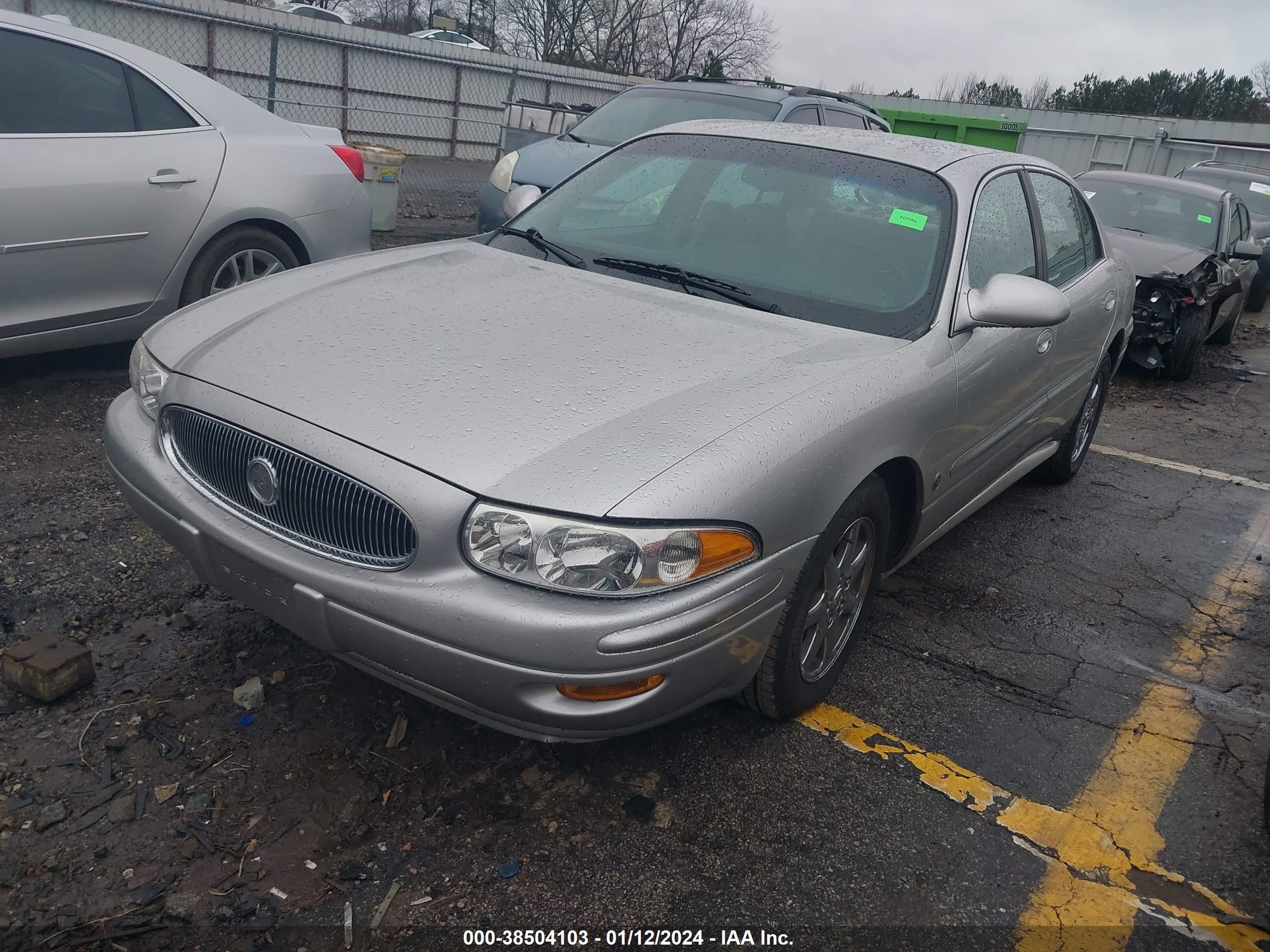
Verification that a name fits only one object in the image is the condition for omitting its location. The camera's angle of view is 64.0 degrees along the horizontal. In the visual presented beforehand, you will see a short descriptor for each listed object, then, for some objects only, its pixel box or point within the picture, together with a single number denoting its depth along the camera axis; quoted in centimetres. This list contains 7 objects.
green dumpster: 1806
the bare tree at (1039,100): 4500
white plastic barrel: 905
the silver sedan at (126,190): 432
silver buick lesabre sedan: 221
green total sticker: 340
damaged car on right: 773
